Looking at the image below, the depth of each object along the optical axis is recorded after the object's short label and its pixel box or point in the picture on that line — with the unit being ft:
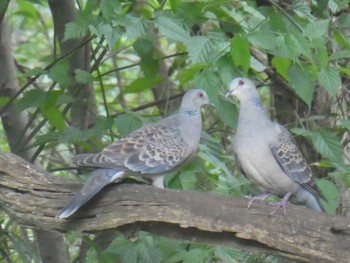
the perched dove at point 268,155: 26.89
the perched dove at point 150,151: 24.60
